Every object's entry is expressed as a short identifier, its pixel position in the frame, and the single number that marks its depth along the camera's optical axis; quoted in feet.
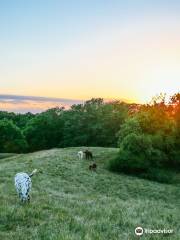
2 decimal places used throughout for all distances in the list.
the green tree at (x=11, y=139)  353.31
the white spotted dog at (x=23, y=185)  61.74
